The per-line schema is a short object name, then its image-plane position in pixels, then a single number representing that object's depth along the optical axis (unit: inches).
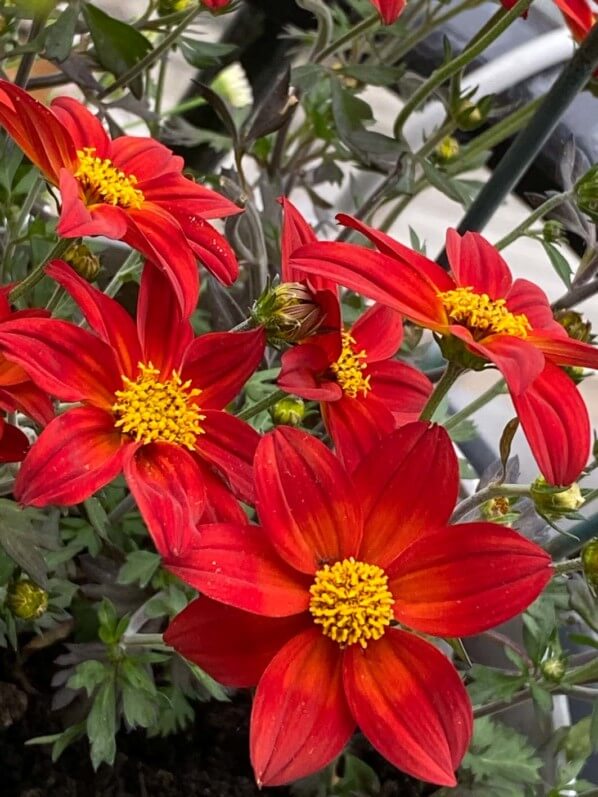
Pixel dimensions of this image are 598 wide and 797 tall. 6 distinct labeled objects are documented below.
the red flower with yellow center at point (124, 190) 11.8
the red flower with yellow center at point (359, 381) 11.8
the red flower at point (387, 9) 15.6
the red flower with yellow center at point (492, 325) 11.1
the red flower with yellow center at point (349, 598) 10.1
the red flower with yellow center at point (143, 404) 10.2
